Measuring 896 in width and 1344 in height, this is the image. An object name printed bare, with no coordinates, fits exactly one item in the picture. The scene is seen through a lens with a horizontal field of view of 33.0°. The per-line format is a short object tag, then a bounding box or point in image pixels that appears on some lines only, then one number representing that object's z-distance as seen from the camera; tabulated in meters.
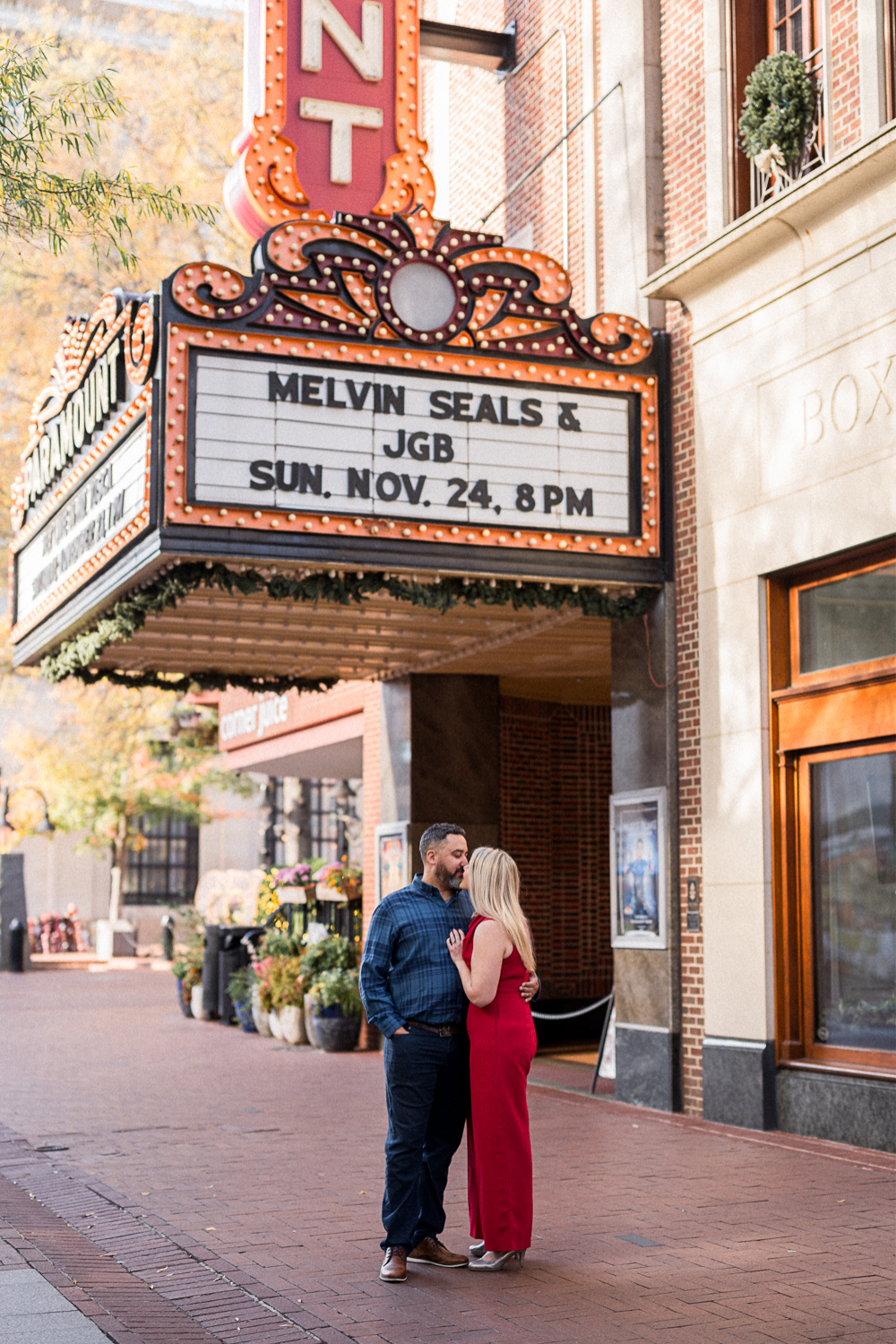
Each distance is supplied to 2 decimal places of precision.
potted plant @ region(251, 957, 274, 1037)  18.03
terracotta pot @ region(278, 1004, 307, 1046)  17.19
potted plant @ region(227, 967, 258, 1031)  19.05
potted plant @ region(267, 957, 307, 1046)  17.23
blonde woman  6.32
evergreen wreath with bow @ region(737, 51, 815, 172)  10.75
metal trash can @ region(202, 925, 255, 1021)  19.95
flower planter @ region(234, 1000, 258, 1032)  19.03
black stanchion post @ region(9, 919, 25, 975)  34.41
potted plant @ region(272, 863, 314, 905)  18.80
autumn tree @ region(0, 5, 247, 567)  26.84
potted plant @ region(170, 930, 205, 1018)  21.25
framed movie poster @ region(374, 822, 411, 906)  16.45
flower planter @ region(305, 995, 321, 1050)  16.80
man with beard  6.29
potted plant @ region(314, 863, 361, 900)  18.23
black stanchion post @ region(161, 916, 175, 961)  34.88
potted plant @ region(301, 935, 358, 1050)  16.86
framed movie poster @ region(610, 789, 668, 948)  11.85
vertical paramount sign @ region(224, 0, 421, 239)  12.88
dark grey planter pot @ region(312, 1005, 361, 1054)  16.55
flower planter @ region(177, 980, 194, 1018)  21.56
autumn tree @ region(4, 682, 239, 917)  33.25
